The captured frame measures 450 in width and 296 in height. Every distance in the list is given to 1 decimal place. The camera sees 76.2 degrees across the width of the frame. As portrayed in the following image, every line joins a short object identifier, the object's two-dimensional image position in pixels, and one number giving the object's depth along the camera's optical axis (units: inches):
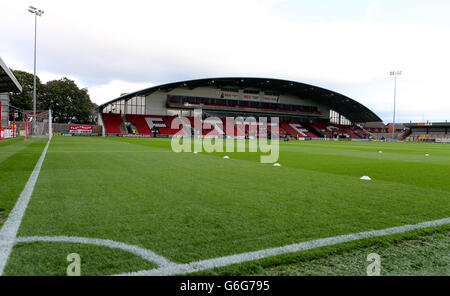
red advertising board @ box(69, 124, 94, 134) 2097.7
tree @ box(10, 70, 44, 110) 2153.9
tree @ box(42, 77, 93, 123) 2481.5
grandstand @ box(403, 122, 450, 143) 2546.8
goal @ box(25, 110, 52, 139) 1417.3
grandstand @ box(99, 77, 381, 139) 2154.3
